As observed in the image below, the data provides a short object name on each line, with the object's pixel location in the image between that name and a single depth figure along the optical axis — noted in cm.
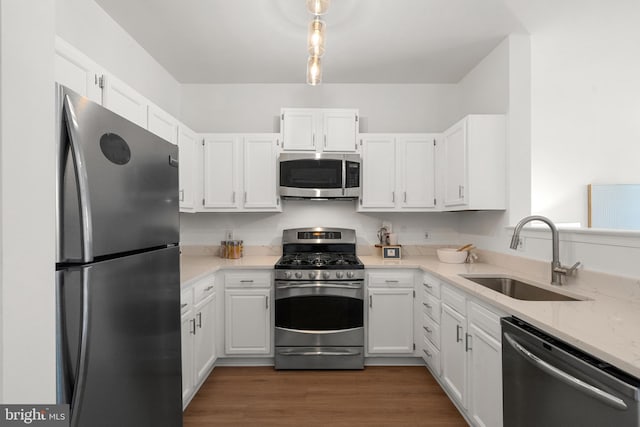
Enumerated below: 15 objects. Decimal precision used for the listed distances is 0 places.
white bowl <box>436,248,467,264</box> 297
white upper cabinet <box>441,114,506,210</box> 270
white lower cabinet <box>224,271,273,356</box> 292
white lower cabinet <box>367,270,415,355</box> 293
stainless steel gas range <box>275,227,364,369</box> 285
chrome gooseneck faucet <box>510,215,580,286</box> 193
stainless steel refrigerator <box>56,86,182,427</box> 82
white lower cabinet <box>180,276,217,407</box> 215
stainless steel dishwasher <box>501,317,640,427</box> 97
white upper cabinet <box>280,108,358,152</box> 326
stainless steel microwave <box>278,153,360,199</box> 322
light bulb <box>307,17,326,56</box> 186
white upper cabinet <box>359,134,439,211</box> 331
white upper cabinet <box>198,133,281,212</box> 326
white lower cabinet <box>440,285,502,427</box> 168
